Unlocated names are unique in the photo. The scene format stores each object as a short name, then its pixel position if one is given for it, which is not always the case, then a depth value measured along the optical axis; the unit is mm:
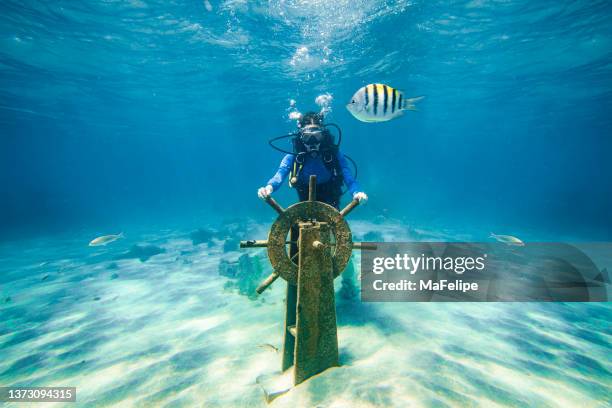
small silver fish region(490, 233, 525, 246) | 6802
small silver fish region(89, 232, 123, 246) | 7178
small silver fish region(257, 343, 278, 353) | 4034
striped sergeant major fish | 3510
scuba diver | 3680
